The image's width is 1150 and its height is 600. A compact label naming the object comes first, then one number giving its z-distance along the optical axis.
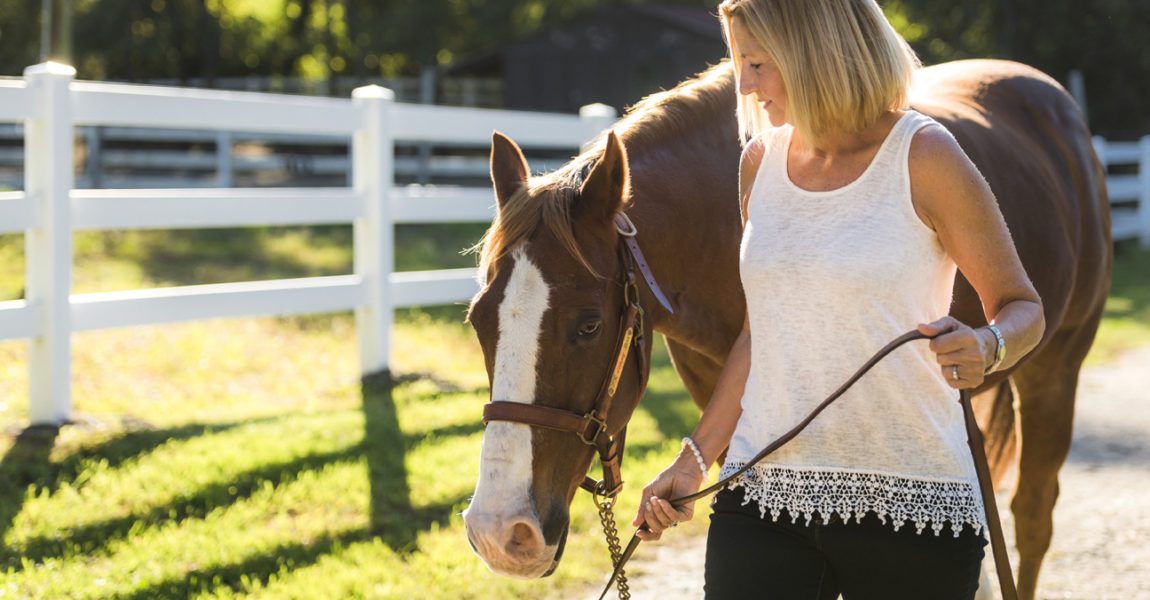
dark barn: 25.69
